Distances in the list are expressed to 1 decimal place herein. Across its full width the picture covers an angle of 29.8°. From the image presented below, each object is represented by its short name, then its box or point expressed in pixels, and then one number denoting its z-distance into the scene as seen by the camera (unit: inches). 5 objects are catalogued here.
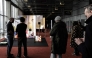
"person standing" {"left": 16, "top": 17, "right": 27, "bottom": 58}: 243.9
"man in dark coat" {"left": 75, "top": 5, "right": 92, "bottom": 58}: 63.6
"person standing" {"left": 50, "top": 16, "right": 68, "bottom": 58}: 179.0
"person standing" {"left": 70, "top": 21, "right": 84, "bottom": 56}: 265.0
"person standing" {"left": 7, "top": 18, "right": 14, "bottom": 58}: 243.8
